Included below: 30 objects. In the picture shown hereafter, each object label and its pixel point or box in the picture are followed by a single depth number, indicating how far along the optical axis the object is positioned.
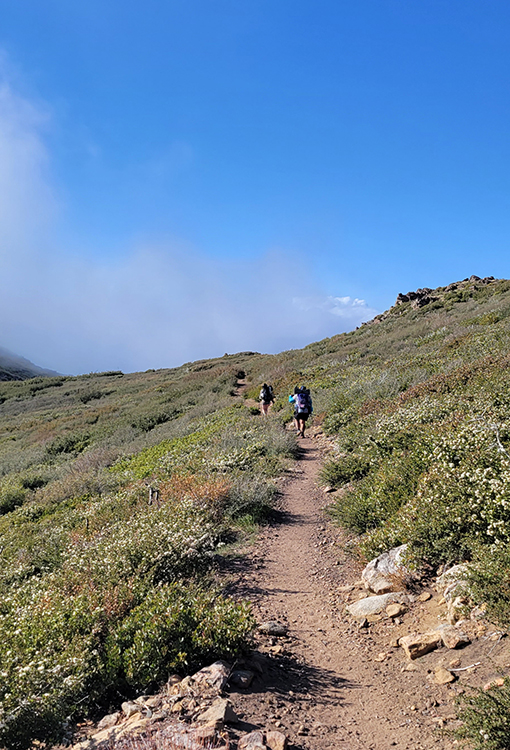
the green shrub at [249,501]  7.98
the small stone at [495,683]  3.08
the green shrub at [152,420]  22.93
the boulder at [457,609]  3.92
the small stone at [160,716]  3.09
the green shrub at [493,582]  3.56
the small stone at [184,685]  3.39
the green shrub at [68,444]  21.86
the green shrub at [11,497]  14.31
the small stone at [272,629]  4.62
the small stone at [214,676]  3.45
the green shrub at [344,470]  8.57
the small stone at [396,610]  4.61
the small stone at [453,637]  3.70
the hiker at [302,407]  14.37
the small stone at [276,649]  4.28
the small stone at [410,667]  3.79
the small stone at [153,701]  3.29
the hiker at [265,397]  18.38
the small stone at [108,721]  3.20
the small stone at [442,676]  3.44
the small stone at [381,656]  4.12
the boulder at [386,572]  4.95
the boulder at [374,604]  4.78
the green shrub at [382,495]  6.21
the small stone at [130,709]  3.25
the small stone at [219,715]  2.95
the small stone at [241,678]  3.58
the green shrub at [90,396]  41.88
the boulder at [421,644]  3.88
